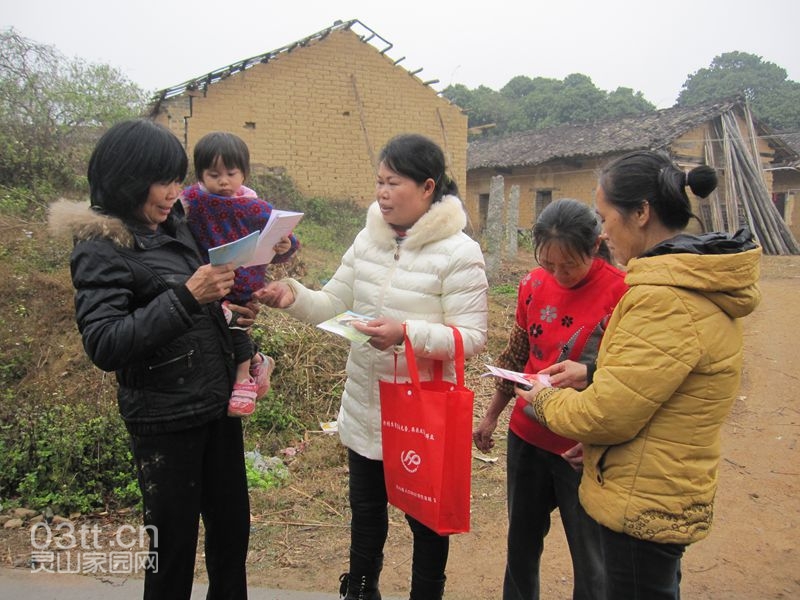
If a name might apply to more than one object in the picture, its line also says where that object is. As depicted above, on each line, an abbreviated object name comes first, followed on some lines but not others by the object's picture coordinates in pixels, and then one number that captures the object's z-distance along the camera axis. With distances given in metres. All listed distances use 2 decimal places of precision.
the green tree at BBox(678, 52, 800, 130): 33.25
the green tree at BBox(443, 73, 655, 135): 37.31
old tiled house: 18.08
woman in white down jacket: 2.11
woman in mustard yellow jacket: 1.45
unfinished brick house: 11.84
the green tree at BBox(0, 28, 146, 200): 8.62
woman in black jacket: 1.69
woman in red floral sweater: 1.96
